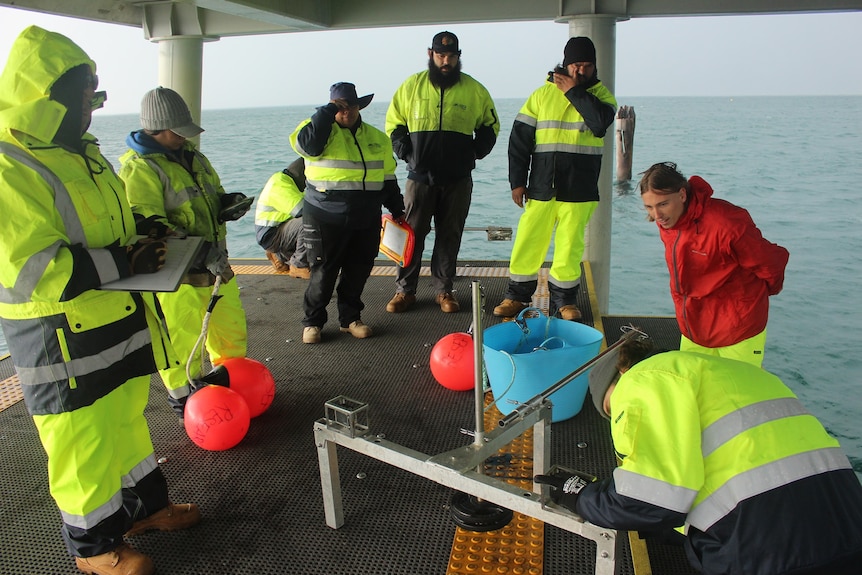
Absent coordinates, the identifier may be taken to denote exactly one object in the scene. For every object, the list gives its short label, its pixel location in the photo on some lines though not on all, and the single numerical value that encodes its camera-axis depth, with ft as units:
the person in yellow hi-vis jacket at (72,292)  6.77
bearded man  15.81
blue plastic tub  10.86
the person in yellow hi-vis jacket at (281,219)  20.53
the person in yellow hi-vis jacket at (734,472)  5.17
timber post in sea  54.34
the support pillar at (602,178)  21.25
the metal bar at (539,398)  7.29
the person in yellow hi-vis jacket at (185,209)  10.28
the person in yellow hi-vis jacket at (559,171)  14.64
